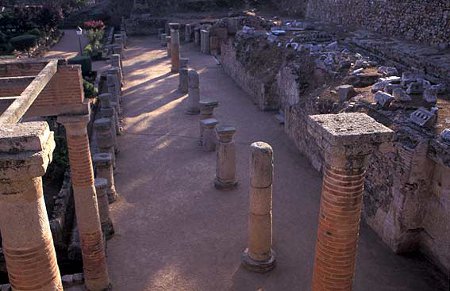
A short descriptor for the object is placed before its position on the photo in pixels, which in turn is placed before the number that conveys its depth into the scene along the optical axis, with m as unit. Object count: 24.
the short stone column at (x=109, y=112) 13.63
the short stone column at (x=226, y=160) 10.84
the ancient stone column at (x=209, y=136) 13.18
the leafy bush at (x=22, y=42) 25.77
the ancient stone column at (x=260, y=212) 7.87
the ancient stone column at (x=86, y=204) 6.61
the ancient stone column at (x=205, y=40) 27.61
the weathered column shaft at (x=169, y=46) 26.93
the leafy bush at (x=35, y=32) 28.33
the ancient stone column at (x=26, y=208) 3.61
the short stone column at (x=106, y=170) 10.23
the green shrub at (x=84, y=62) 21.88
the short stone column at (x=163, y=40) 30.96
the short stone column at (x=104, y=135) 11.64
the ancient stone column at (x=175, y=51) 22.86
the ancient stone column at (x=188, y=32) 31.83
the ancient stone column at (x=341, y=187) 4.50
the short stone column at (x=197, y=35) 29.86
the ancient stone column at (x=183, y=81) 19.17
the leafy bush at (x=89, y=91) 17.50
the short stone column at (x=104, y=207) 8.86
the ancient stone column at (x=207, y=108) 14.30
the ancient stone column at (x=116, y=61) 20.89
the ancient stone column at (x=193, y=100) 16.67
